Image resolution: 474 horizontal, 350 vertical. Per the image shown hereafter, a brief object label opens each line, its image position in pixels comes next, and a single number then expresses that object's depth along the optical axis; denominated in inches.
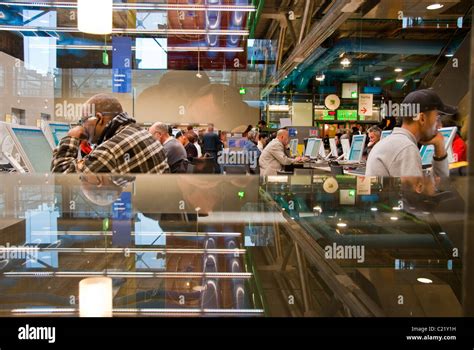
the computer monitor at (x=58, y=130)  156.0
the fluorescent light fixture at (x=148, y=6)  278.8
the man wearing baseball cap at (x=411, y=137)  89.0
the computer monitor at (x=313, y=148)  327.4
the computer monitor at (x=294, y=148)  372.2
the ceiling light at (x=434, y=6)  281.6
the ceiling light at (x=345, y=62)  548.6
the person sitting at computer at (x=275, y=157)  263.0
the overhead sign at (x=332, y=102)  719.1
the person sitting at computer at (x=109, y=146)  103.9
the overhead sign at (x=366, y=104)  661.3
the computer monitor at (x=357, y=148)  261.4
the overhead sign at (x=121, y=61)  294.4
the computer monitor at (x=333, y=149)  357.4
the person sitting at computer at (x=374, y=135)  251.1
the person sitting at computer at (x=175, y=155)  195.6
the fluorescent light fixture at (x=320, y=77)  666.8
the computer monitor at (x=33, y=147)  115.8
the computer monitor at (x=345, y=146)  329.4
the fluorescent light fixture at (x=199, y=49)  304.0
